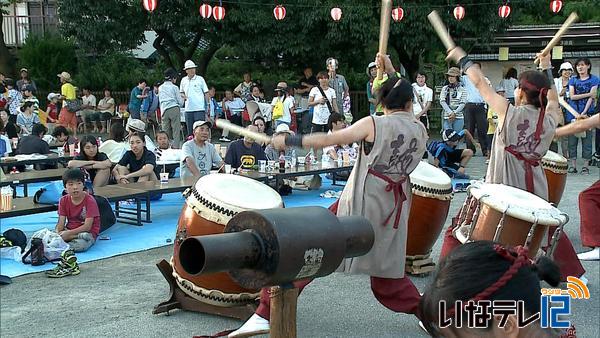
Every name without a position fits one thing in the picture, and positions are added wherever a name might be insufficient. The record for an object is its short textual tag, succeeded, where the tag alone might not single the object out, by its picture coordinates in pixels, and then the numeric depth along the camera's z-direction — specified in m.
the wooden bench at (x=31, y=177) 7.50
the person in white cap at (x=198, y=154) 8.12
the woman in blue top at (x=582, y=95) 11.16
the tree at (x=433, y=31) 17.12
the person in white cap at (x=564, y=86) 11.77
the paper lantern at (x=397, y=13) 15.79
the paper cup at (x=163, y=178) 7.88
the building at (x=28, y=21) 27.52
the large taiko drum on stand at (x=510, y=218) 4.25
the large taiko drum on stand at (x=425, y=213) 5.43
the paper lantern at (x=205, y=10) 15.55
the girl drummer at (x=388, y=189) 4.21
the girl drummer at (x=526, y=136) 4.74
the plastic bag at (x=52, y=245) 6.15
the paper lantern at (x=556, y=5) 15.08
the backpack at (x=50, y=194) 6.77
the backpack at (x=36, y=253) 6.06
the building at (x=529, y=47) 19.91
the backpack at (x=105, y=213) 6.97
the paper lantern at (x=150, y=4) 14.91
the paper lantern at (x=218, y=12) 15.84
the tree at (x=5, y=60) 22.45
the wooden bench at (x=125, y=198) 7.05
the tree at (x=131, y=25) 18.20
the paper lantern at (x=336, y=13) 16.22
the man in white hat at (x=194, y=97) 12.24
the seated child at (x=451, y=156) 10.84
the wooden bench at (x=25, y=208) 6.23
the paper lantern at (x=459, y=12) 16.25
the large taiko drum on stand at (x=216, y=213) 4.40
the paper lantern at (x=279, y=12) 16.16
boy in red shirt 6.40
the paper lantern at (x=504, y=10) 16.11
